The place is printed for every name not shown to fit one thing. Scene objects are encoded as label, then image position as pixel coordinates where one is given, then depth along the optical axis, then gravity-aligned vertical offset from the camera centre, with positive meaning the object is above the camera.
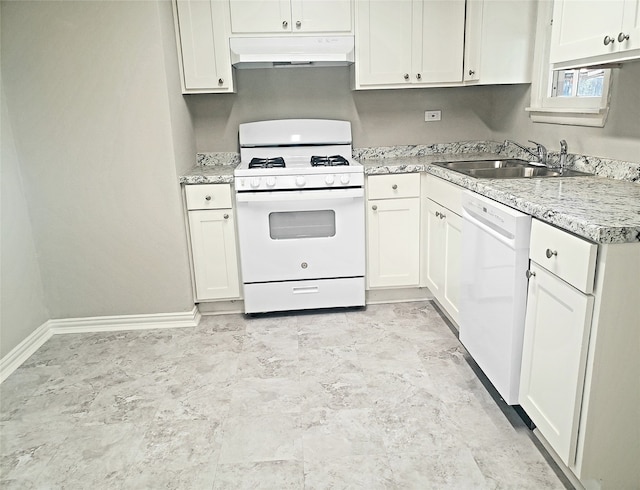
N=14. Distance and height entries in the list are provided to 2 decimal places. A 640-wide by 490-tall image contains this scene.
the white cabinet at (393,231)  3.01 -0.66
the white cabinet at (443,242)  2.55 -0.67
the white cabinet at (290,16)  2.89 +0.68
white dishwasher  1.77 -0.66
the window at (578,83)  2.34 +0.19
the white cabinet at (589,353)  1.36 -0.70
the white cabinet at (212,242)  2.91 -0.68
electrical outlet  3.47 +0.06
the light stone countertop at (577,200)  1.34 -0.28
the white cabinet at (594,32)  1.61 +0.32
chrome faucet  2.74 -0.18
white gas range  2.87 -0.64
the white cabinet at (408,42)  2.96 +0.52
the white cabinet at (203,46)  2.86 +0.52
